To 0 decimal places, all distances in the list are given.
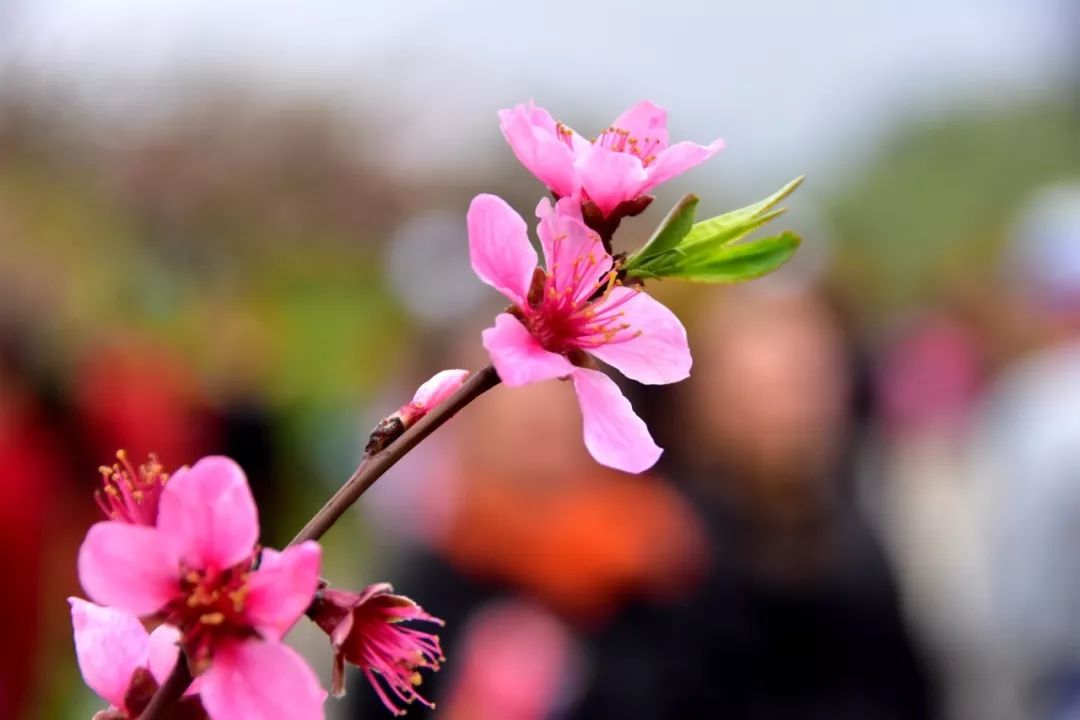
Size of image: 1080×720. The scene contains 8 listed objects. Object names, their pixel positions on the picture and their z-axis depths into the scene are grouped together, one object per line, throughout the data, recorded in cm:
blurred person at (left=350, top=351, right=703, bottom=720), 212
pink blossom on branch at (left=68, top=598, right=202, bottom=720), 78
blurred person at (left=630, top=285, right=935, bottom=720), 221
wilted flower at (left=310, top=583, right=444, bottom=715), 77
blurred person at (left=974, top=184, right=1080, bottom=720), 272
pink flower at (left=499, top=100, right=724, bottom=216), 78
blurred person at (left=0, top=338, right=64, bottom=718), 264
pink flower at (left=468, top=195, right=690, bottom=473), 78
